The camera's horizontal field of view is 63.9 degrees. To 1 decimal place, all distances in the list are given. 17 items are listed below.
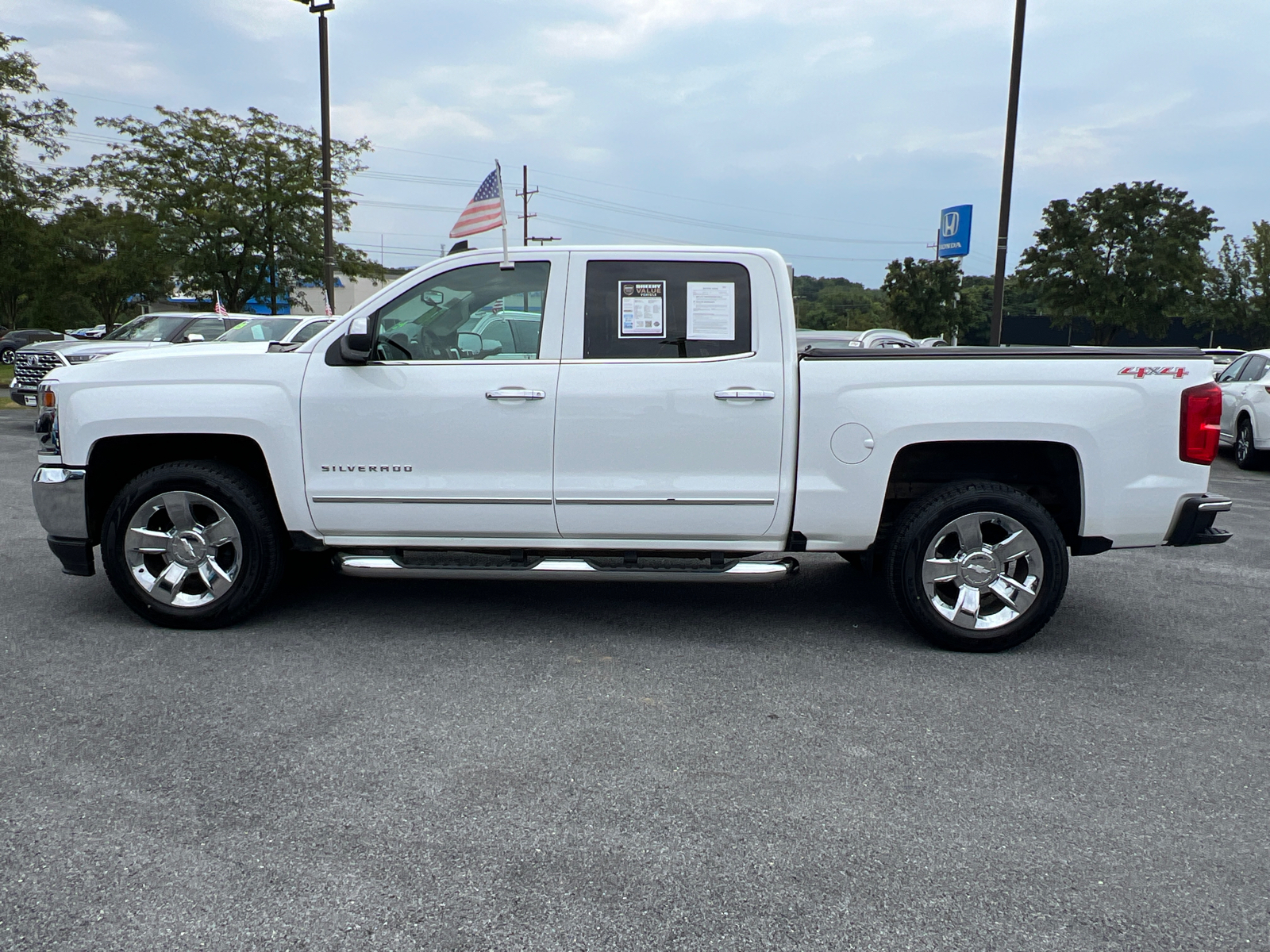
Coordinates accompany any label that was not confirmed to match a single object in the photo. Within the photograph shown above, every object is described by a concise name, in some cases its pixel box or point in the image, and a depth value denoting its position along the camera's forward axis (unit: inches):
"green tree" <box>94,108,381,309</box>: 1213.1
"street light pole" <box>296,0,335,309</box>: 778.1
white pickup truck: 185.6
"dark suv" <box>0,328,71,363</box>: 1465.3
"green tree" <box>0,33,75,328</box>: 1144.2
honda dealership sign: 618.8
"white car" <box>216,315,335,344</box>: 629.6
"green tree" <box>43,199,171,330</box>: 1252.5
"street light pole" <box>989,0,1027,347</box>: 599.8
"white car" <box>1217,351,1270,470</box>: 493.7
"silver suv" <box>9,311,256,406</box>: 597.3
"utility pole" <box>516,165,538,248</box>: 2421.3
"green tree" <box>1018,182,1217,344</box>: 1584.6
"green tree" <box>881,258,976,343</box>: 2413.9
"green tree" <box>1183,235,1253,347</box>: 1877.5
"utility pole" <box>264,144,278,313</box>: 1216.8
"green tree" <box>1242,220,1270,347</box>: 1820.9
